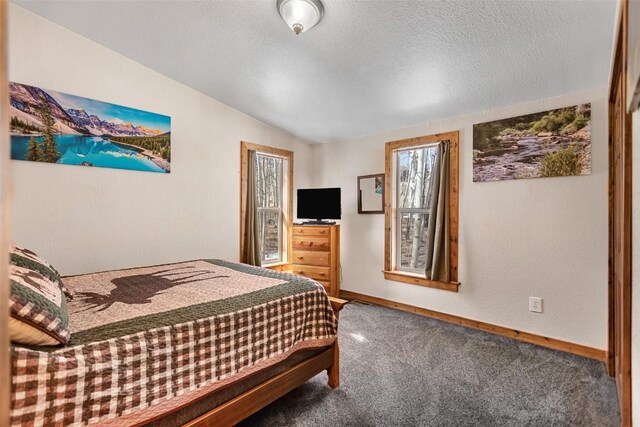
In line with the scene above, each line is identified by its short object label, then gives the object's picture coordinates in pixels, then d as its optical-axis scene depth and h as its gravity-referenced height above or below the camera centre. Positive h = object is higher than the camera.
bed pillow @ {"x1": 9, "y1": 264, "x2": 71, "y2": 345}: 1.03 -0.36
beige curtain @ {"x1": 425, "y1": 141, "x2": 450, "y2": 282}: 3.35 -0.11
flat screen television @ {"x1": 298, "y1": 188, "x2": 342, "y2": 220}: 4.11 +0.13
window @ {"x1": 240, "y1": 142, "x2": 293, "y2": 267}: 4.29 +0.16
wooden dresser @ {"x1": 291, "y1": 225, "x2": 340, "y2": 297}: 4.00 -0.53
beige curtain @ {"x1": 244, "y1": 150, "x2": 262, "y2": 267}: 3.89 -0.13
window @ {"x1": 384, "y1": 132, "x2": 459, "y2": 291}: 3.69 +0.08
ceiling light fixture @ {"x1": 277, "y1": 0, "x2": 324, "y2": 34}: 1.93 +1.27
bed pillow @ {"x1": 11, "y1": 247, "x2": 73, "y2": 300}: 1.49 -0.26
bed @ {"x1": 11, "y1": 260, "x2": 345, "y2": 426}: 1.06 -0.59
